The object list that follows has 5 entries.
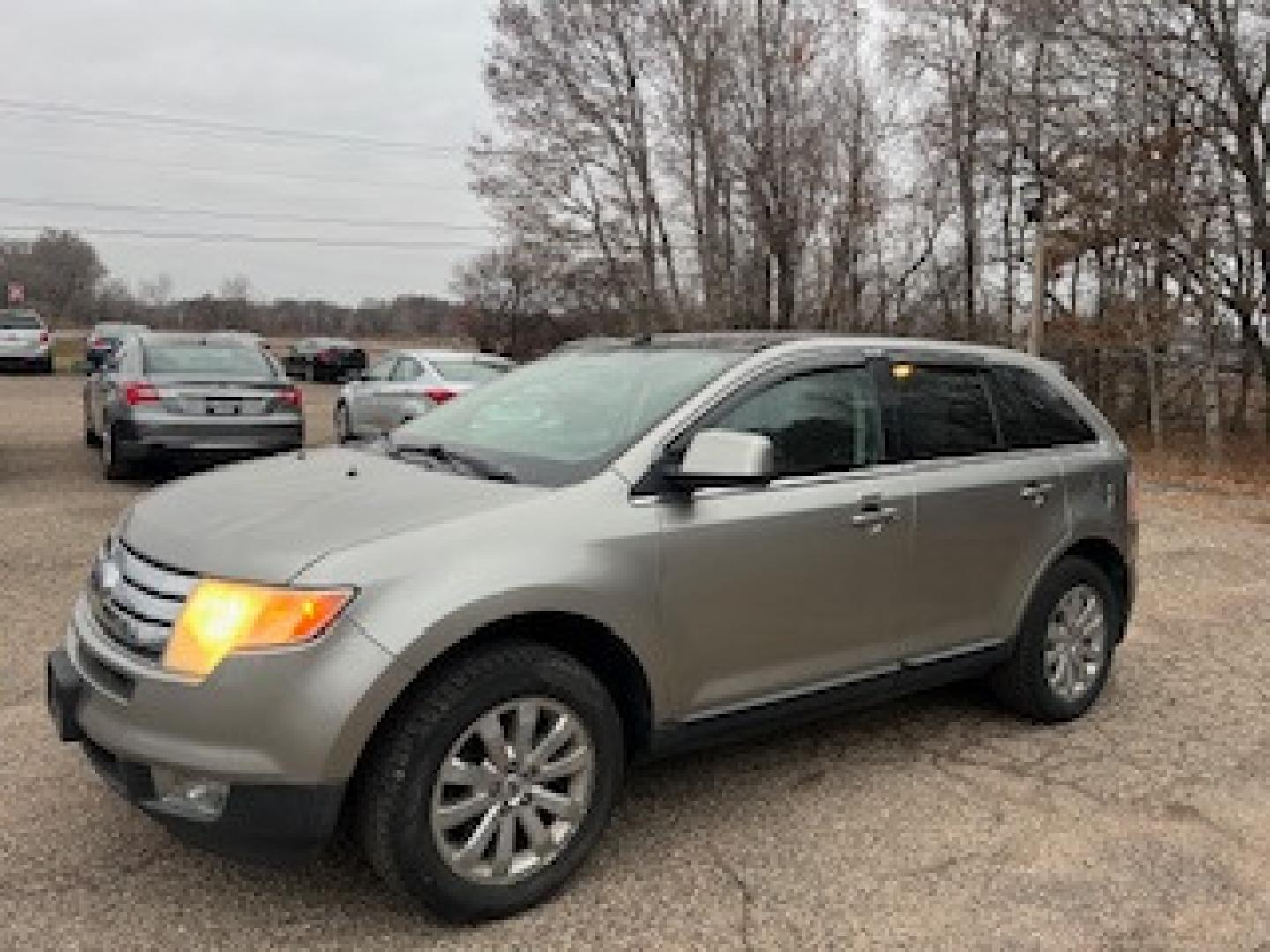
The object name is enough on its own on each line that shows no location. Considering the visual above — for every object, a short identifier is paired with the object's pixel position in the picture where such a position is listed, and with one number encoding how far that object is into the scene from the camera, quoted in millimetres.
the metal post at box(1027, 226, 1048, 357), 20484
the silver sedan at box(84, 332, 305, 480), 10148
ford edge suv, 2871
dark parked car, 37594
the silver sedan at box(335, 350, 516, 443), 12078
